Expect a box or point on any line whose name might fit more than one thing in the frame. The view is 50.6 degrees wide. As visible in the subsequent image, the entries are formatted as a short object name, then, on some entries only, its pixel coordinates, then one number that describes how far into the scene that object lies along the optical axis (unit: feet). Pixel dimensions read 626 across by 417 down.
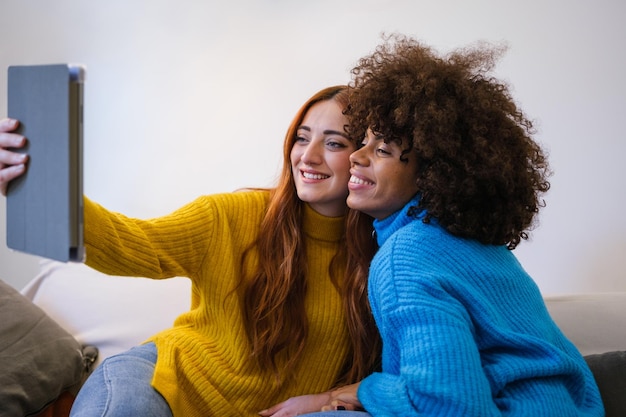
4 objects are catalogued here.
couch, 5.27
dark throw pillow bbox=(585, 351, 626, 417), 4.59
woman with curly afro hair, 3.48
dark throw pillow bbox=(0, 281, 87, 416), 5.28
